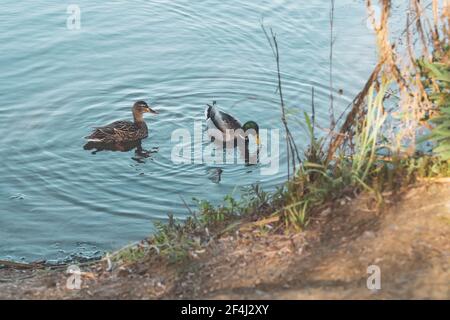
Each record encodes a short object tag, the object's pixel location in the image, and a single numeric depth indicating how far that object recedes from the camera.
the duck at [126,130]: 12.32
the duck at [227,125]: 12.45
